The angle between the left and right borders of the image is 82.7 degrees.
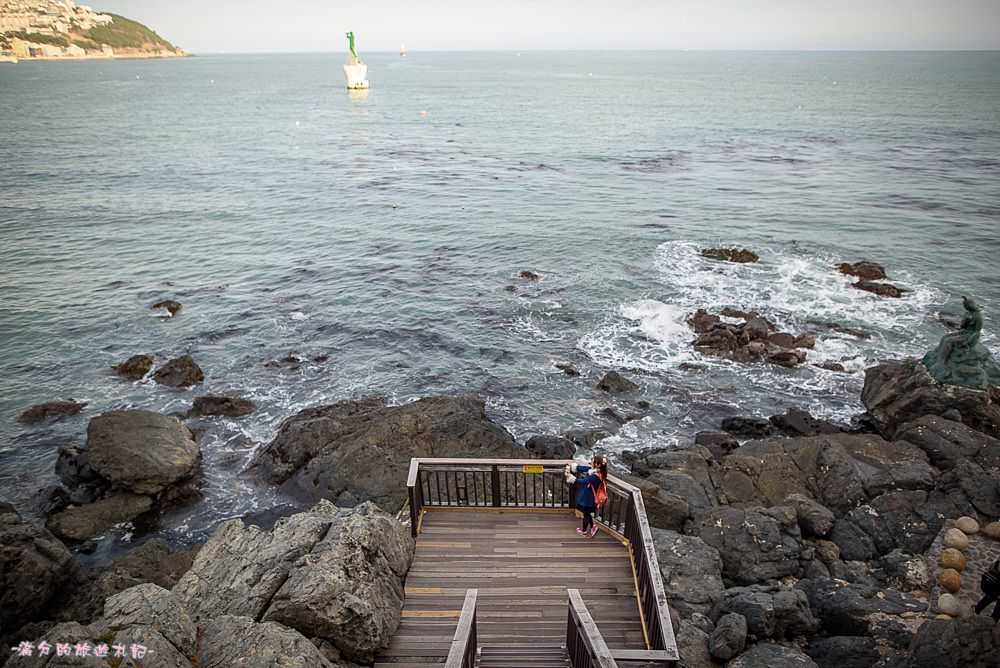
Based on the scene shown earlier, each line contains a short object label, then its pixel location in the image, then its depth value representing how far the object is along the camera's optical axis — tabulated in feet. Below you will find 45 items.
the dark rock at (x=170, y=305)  110.11
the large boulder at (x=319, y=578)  29.94
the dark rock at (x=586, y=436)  75.72
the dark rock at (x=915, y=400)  69.41
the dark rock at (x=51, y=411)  82.02
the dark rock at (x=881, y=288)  113.19
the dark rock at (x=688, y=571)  43.45
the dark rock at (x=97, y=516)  61.82
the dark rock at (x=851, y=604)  40.22
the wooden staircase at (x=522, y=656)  29.53
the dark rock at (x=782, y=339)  96.17
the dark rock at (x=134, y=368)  91.56
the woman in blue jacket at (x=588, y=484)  38.86
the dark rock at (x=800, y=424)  76.48
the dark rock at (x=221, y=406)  83.15
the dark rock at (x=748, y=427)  77.10
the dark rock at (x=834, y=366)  90.58
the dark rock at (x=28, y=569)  47.32
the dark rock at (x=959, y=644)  30.73
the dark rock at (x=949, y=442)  61.41
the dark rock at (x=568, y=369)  92.12
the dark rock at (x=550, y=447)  70.95
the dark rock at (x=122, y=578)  48.60
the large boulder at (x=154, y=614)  24.32
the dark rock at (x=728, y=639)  36.83
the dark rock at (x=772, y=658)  35.22
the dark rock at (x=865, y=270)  119.24
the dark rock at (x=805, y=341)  95.66
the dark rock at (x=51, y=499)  65.77
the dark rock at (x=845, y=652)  36.76
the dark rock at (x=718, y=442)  72.84
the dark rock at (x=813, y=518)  53.36
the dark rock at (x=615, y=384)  87.56
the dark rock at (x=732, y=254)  130.52
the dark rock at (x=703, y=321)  101.16
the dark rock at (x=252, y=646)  24.72
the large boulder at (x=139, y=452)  66.03
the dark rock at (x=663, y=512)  54.65
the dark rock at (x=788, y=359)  91.86
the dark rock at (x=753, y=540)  48.70
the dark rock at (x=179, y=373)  89.56
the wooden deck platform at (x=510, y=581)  32.50
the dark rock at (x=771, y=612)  38.93
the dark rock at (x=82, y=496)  66.44
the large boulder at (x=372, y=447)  63.00
